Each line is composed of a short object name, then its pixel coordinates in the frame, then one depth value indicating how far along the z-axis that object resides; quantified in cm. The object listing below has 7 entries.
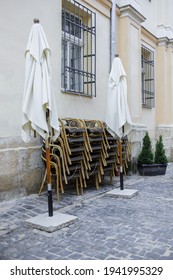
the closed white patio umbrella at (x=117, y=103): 493
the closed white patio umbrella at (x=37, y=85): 331
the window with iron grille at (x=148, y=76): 929
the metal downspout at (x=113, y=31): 691
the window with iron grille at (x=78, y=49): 579
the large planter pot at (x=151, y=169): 705
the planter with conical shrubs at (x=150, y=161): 707
